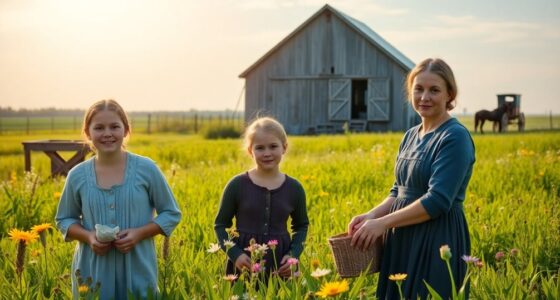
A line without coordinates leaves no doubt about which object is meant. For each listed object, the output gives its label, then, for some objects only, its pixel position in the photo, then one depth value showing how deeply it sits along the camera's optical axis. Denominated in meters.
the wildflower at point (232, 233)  2.94
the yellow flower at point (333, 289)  1.96
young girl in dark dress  3.09
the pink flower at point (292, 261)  2.58
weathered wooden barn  25.11
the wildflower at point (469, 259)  2.42
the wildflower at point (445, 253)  2.07
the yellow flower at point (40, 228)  2.90
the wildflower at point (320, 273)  2.15
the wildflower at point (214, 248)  2.64
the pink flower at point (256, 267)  2.46
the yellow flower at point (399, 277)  2.12
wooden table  8.32
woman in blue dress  2.65
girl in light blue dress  2.78
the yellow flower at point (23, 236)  2.81
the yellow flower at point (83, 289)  2.26
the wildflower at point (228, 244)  2.61
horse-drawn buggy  29.19
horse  29.09
